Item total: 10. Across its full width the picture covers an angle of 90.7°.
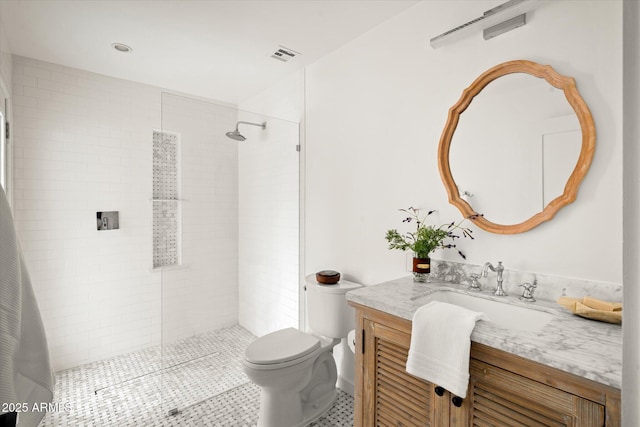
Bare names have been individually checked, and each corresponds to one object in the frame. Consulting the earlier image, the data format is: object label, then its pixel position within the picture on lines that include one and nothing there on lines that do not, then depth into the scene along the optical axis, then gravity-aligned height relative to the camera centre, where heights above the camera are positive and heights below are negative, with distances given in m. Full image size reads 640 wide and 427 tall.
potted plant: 1.69 -0.18
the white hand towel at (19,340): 0.85 -0.38
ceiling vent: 2.42 +1.22
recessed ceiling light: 2.33 +1.21
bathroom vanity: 0.85 -0.52
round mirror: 1.33 +0.29
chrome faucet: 1.46 -0.31
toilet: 1.84 -0.92
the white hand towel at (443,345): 1.05 -0.48
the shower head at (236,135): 2.39 +0.56
